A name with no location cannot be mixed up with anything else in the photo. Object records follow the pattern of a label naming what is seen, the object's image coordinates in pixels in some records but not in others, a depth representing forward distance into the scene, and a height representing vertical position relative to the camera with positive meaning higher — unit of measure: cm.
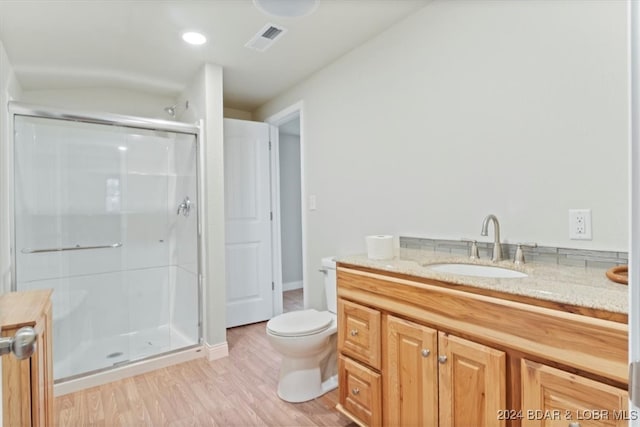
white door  319 -10
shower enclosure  234 -15
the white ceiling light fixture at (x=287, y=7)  181 +115
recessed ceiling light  213 +115
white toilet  193 -86
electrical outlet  130 -7
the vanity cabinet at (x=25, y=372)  98 -50
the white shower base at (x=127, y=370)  211 -109
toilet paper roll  168 -19
